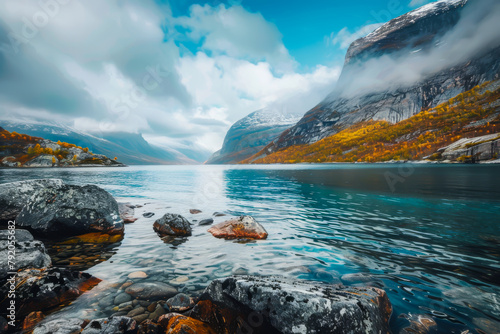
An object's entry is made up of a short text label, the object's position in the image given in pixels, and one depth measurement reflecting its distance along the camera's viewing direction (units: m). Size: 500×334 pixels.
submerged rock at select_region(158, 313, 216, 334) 4.22
